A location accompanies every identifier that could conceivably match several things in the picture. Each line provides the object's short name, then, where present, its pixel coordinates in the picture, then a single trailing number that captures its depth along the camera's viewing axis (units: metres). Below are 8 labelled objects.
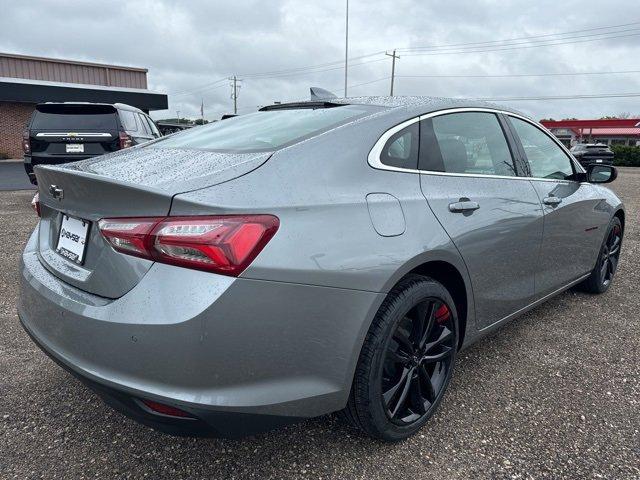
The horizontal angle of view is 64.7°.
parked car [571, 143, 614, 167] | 23.24
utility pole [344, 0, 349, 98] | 31.69
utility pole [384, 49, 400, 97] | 49.66
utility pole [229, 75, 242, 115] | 70.31
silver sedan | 1.62
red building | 49.03
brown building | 21.70
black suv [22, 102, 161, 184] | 7.45
